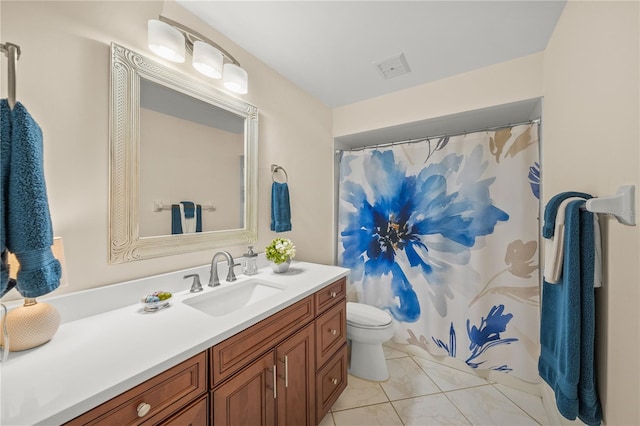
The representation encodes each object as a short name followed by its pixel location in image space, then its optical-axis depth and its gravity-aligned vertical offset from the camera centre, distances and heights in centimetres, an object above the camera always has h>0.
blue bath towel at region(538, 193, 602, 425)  82 -39
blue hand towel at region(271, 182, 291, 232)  171 +2
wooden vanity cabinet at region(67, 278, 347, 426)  65 -61
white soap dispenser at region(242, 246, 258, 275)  148 -33
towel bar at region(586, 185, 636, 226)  69 +2
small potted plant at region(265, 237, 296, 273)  152 -28
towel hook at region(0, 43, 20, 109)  61 +37
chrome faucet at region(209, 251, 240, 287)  128 -33
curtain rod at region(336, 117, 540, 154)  164 +60
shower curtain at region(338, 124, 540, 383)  168 -25
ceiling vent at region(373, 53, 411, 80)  167 +105
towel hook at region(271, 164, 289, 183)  177 +30
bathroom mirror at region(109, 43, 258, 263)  104 +26
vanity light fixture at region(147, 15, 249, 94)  110 +80
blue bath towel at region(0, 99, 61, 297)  61 +0
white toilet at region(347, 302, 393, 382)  177 -98
